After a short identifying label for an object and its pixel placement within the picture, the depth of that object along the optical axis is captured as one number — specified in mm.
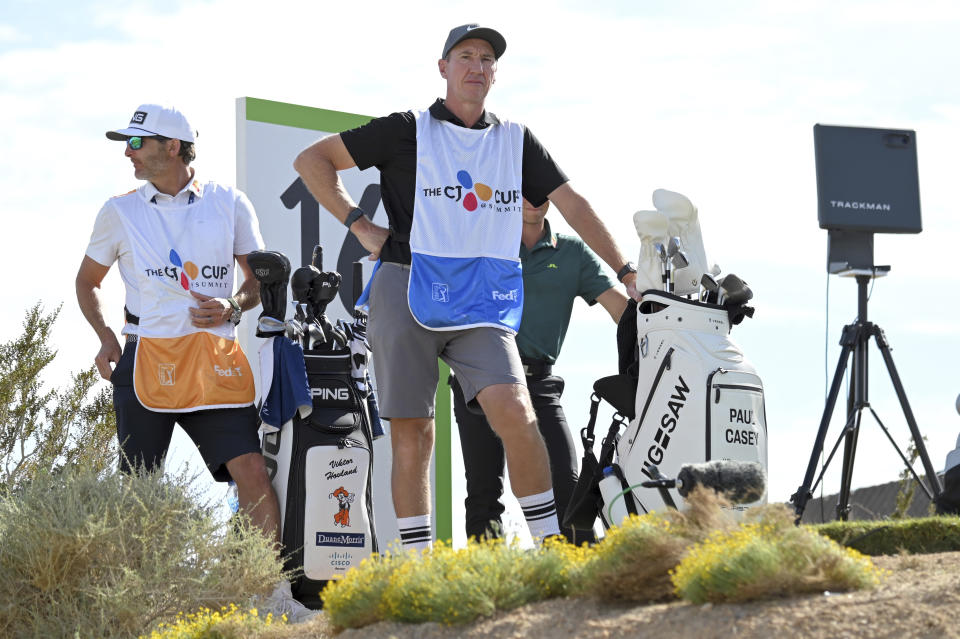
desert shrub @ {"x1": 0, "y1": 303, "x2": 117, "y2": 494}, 13711
